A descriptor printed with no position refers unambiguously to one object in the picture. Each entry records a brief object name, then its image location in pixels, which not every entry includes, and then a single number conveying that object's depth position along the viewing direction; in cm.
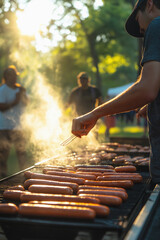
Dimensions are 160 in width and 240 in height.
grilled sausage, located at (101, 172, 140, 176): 335
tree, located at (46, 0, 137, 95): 2452
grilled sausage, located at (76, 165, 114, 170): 406
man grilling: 214
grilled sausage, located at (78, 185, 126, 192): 268
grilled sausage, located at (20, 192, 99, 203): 229
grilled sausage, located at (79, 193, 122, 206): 238
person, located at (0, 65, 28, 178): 710
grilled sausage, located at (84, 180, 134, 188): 295
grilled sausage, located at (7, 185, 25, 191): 282
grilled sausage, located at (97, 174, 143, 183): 320
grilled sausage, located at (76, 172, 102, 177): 351
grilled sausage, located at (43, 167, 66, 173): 368
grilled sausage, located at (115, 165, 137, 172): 379
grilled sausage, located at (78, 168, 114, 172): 374
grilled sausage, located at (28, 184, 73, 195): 262
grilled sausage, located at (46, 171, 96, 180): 330
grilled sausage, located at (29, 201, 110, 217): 211
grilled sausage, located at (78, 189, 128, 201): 253
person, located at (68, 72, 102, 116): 830
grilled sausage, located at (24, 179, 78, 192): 281
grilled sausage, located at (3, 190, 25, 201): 257
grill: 194
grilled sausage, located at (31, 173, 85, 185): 305
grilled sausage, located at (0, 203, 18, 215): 217
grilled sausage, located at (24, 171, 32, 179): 350
